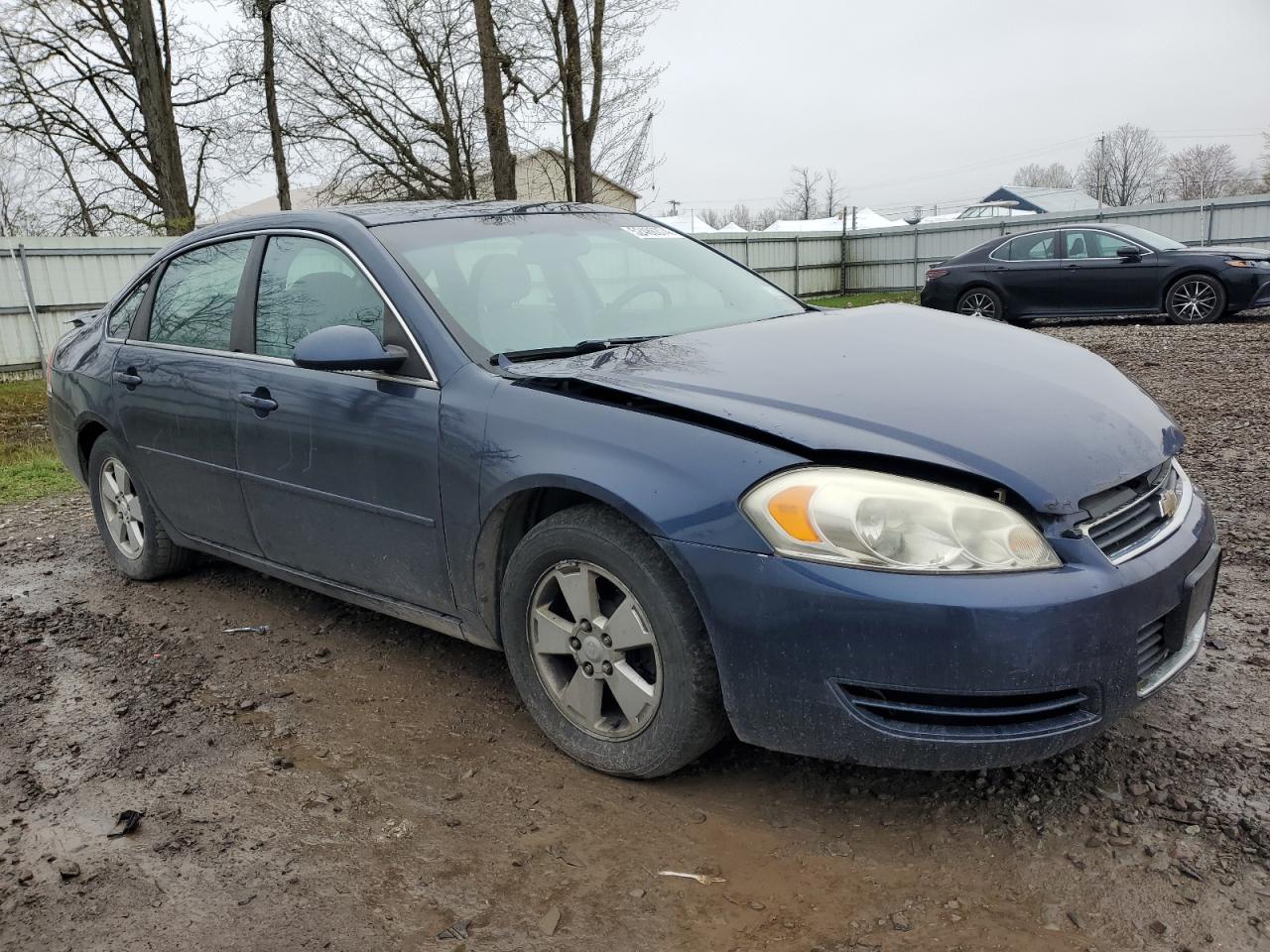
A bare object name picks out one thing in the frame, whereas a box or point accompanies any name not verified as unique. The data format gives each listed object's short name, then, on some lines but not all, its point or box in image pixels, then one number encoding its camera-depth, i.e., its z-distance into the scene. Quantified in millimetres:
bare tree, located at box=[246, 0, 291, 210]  21180
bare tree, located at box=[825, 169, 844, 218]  67500
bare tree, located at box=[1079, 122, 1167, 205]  72375
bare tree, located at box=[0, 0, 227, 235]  17594
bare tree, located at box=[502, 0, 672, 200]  17500
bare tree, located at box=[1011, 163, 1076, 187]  84000
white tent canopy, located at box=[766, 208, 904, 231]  42719
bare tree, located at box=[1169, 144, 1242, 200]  66525
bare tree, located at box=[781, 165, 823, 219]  67688
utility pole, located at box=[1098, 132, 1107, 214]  74125
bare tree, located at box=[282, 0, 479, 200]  20938
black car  12375
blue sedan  2260
